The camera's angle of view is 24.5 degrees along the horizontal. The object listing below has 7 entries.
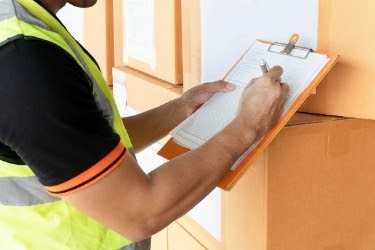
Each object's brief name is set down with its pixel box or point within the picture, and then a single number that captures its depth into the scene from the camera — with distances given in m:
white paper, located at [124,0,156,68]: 2.01
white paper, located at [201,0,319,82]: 1.54
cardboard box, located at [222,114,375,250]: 1.50
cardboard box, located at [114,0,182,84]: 1.90
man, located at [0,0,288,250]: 1.18
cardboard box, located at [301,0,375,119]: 1.47
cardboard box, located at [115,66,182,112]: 1.94
